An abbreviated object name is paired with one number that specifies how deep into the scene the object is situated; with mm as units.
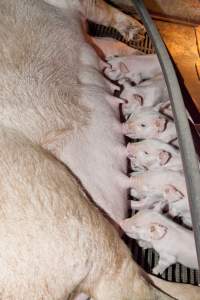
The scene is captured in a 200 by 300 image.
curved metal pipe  1458
